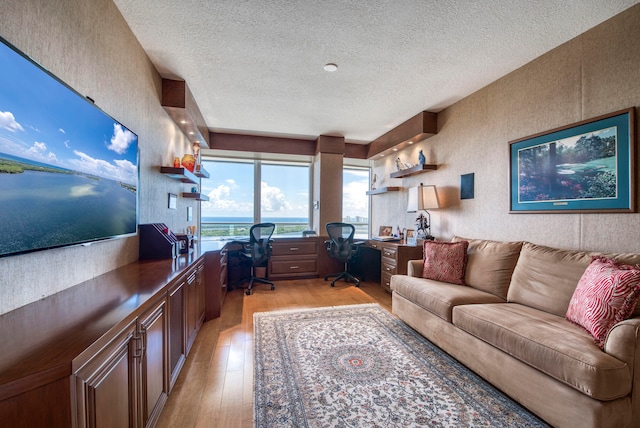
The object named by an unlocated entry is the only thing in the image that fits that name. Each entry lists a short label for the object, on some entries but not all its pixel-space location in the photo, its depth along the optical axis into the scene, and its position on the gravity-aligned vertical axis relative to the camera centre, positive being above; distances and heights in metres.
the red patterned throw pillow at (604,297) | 1.49 -0.46
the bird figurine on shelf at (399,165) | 4.62 +0.87
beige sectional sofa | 1.35 -0.73
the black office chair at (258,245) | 4.10 -0.45
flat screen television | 1.00 +0.24
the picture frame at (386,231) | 5.10 -0.27
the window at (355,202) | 6.18 +0.32
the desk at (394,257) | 3.83 -0.57
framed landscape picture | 1.95 +0.41
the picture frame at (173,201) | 3.12 +0.16
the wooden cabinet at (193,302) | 2.21 -0.77
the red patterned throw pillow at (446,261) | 2.86 -0.48
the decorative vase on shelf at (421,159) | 3.96 +0.83
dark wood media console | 0.72 -0.45
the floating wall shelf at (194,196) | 3.75 +0.28
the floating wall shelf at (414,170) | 3.84 +0.69
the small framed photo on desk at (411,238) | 4.00 -0.33
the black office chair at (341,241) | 4.53 -0.41
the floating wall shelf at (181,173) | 2.80 +0.45
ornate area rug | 1.61 -1.17
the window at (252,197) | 5.34 +0.37
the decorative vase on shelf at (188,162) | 3.27 +0.64
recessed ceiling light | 2.71 +1.48
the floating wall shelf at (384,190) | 4.83 +0.48
